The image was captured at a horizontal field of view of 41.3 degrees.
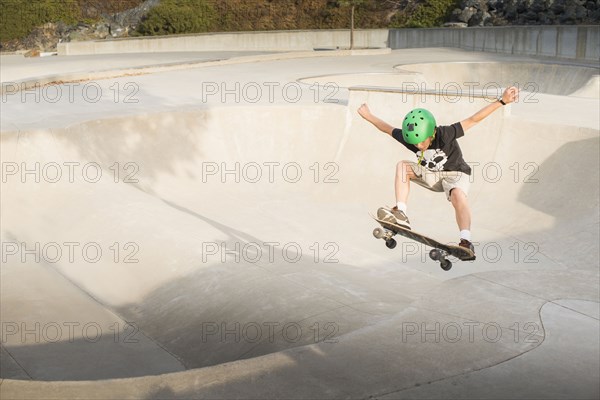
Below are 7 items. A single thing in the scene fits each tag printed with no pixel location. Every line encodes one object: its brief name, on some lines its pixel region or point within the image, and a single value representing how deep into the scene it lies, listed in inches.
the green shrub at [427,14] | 1692.9
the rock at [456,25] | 1635.1
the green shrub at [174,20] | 1667.1
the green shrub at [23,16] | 1727.4
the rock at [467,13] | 1630.2
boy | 277.0
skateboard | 300.1
